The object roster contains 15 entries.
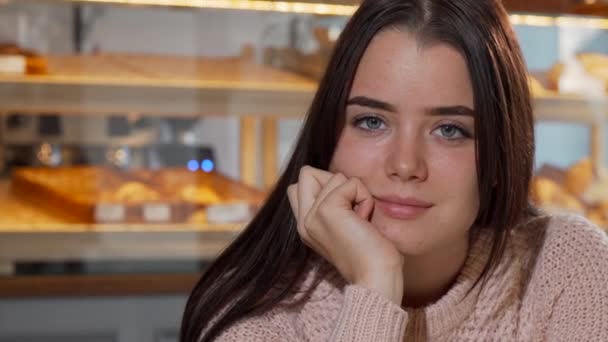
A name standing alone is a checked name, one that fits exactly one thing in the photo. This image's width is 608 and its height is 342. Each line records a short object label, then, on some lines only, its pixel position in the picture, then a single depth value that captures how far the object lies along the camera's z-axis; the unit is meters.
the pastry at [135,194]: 2.54
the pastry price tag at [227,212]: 2.60
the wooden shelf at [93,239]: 2.47
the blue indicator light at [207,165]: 2.63
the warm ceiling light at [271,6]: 2.54
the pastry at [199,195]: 2.60
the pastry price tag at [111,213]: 2.54
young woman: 1.31
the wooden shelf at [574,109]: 2.75
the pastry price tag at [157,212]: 2.56
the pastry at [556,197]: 2.78
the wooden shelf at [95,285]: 2.49
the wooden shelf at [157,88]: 2.45
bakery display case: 2.47
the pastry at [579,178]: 2.80
